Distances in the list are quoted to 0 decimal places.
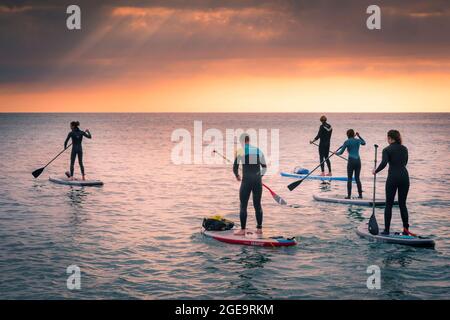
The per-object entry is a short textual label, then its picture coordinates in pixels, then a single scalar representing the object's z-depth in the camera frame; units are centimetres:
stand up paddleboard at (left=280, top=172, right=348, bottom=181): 2535
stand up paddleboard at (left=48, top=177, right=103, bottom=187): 2306
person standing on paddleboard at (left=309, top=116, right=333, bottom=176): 2372
